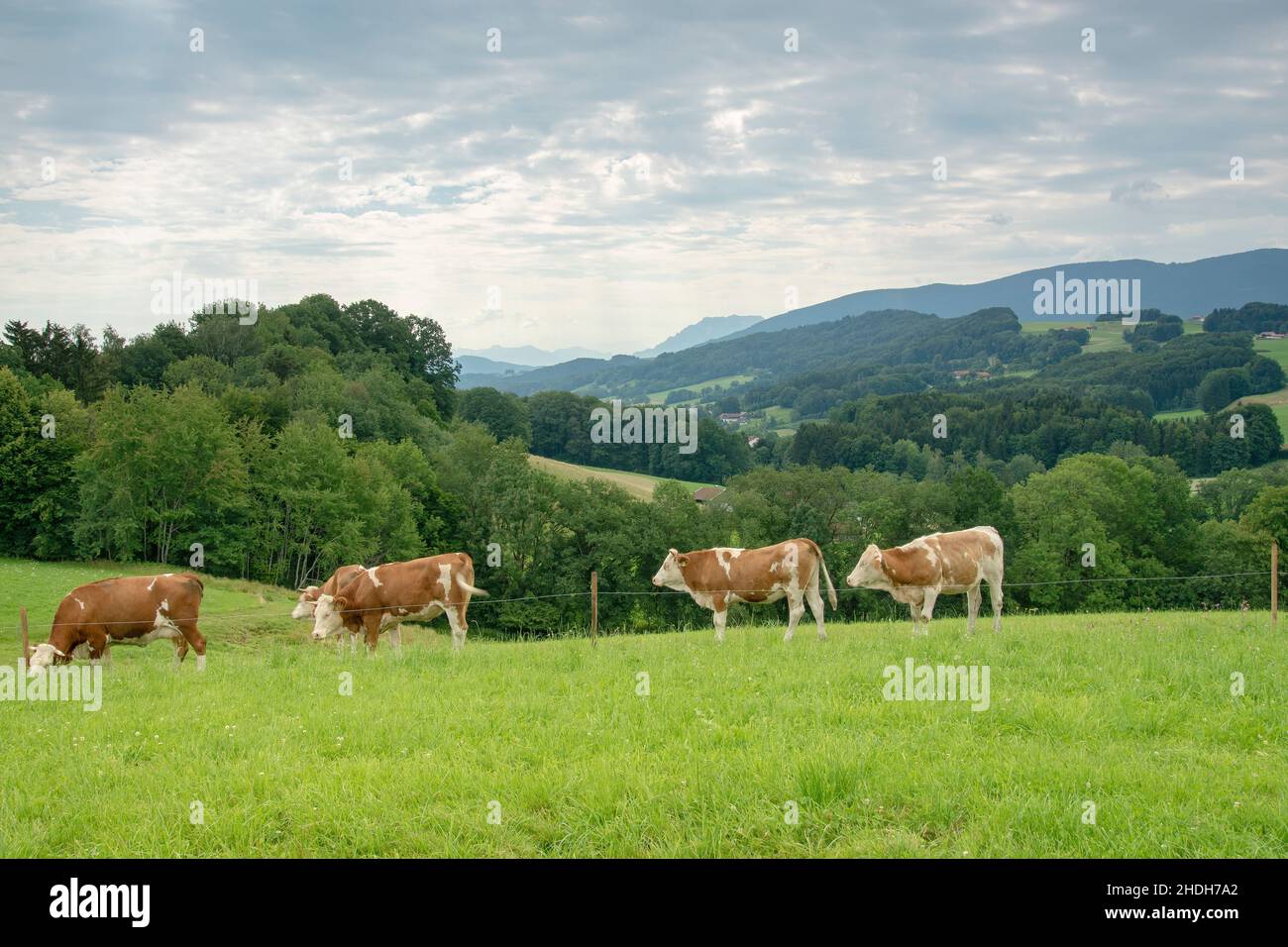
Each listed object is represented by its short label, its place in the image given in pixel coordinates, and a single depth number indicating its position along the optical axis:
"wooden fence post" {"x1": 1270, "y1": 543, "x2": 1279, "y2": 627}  15.78
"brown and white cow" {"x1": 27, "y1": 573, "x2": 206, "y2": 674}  17.00
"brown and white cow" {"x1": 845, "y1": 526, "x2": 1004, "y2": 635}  17.12
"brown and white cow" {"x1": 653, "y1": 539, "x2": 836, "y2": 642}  17.88
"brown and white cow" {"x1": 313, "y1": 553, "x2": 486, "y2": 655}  17.94
